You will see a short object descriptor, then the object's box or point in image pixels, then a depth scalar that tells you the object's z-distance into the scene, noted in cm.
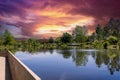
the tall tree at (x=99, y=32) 3885
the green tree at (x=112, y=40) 2982
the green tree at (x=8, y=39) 3067
